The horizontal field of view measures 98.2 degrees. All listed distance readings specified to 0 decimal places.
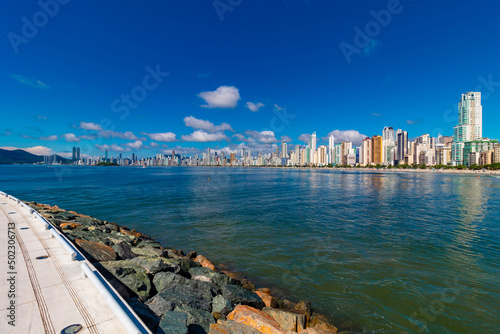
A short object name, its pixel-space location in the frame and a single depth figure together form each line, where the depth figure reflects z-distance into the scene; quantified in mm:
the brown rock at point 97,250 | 9853
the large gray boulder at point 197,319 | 6516
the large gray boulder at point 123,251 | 10805
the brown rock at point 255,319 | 6724
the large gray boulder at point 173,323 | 5899
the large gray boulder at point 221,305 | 7727
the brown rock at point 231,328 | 6504
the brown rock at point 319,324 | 7648
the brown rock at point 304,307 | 8534
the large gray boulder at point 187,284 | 8441
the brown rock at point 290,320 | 7176
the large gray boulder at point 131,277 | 7844
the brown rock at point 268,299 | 8812
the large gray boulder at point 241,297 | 8289
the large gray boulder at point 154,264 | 9485
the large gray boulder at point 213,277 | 9805
